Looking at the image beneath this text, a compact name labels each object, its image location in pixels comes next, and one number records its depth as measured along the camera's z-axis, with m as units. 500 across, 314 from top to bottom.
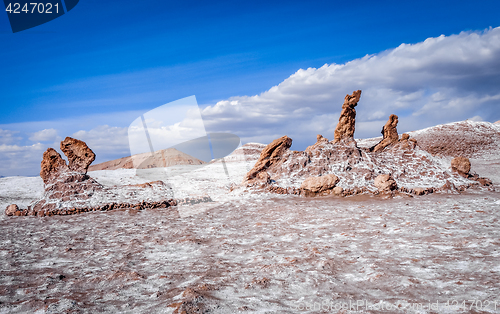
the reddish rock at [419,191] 13.32
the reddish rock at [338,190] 13.56
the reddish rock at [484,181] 15.07
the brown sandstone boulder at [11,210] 11.80
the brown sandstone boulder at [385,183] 13.42
